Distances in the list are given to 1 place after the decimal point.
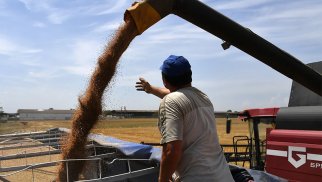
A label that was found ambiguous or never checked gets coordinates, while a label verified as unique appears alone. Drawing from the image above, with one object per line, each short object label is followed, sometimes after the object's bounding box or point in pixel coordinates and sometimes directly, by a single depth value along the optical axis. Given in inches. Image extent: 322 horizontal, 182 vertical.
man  90.8
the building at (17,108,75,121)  4645.7
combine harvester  129.3
